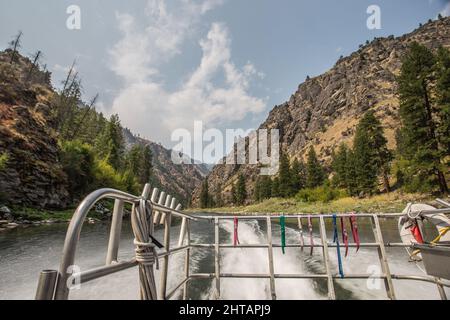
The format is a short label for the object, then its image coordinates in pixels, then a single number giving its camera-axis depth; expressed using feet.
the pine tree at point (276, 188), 221.31
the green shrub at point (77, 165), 101.30
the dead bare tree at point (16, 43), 139.11
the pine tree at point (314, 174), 189.37
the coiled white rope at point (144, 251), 6.32
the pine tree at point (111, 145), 157.28
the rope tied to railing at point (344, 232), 14.53
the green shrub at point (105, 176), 121.08
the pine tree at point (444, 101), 71.15
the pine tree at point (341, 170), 159.63
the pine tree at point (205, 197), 362.33
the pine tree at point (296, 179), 199.93
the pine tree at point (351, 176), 134.07
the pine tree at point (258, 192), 269.77
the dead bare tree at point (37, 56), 133.34
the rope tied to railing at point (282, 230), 14.88
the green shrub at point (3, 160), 64.99
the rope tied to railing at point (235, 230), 15.50
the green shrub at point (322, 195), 140.10
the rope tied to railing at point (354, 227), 14.46
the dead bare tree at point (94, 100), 142.10
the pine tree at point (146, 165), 210.96
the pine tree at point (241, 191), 298.76
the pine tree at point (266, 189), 253.03
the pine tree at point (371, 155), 117.91
